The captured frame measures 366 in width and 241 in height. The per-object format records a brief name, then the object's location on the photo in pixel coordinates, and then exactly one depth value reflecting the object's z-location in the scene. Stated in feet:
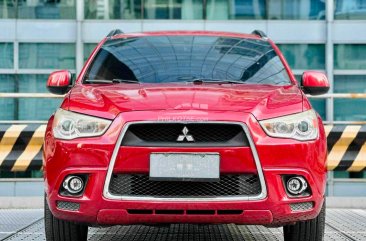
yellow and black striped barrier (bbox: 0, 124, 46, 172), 25.66
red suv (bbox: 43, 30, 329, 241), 13.29
